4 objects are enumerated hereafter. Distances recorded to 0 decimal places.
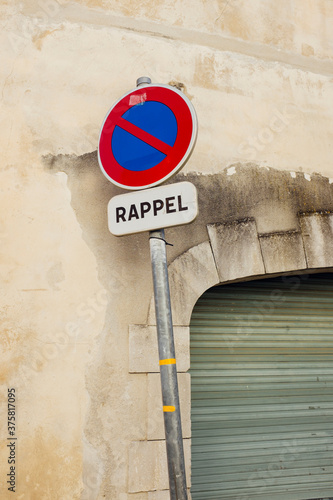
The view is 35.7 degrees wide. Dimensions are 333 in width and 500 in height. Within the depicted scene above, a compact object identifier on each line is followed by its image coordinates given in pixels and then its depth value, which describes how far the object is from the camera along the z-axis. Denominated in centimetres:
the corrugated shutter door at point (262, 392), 433
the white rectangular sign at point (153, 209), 250
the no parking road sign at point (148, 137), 263
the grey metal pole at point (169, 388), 227
